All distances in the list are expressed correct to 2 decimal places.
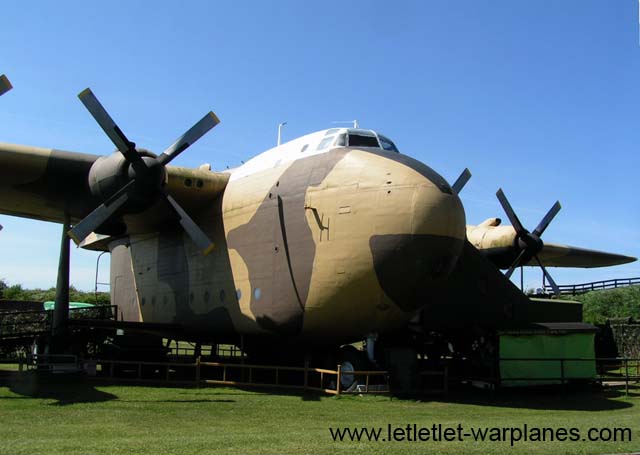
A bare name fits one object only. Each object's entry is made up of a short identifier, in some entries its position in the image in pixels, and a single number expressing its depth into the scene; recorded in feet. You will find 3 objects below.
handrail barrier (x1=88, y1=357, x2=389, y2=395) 45.68
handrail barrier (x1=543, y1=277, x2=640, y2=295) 131.34
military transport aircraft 44.78
